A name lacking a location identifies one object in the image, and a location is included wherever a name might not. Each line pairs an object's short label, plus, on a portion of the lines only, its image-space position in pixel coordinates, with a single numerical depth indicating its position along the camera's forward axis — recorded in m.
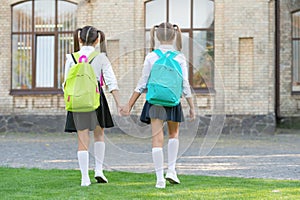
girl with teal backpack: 6.58
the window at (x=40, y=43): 19.86
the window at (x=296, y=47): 20.94
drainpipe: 20.38
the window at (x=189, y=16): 19.05
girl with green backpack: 6.76
